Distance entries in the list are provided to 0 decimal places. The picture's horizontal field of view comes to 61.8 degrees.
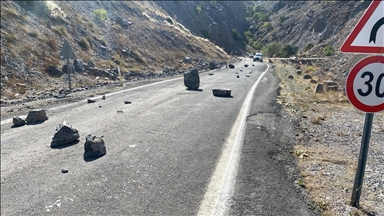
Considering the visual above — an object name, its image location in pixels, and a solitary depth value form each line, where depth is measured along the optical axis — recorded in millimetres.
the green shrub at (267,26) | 117156
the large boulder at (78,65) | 18886
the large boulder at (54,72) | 17078
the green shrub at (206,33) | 78906
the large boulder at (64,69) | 17838
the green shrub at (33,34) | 19572
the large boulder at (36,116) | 8383
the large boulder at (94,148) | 5824
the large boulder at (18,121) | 8105
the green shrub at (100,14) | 30984
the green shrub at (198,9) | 85638
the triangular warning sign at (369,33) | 3199
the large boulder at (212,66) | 34344
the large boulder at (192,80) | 15755
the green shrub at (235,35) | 107250
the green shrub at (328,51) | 41831
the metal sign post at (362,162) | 3586
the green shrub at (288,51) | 74988
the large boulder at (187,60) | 37331
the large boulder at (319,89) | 15625
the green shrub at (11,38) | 17288
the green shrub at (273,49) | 81575
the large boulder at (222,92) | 13289
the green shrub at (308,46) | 69125
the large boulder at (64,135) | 6531
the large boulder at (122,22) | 33781
